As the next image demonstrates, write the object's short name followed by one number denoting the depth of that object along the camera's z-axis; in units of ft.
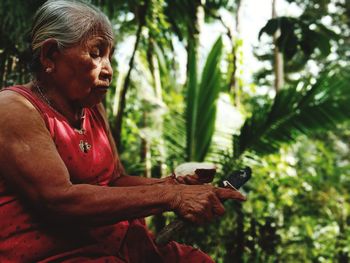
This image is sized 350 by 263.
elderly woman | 3.76
